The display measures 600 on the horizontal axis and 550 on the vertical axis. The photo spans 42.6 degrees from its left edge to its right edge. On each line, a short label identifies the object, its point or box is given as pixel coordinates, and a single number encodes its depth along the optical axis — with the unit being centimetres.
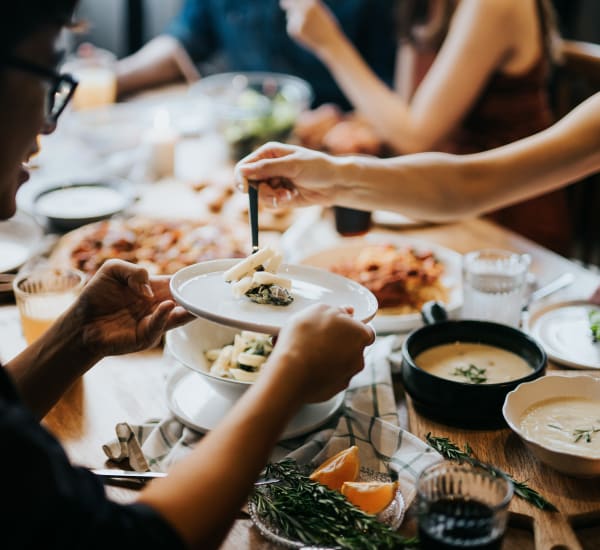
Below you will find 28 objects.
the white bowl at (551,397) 125
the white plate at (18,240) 212
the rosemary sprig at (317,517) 114
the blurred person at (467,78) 271
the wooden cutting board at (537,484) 120
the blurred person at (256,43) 396
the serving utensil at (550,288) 195
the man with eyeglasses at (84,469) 80
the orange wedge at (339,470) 127
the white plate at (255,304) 125
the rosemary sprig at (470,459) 122
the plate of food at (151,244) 204
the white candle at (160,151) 275
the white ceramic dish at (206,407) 143
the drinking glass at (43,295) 171
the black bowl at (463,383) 140
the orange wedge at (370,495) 121
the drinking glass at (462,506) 104
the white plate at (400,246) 198
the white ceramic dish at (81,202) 235
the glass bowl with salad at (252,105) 292
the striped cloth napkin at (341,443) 135
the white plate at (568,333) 167
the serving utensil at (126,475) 130
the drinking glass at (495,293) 179
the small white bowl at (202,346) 144
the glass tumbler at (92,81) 337
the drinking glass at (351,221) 231
